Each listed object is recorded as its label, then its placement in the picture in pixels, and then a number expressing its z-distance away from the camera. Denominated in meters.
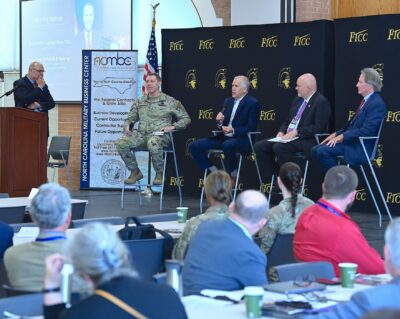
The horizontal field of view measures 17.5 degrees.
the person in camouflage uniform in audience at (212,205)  6.80
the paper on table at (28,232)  7.36
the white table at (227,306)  4.50
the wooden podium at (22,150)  13.56
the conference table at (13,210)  9.24
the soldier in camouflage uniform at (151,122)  15.05
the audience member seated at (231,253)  5.61
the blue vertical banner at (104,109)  17.88
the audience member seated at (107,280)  3.69
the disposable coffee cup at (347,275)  5.28
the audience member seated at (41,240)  5.28
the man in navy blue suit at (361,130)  12.14
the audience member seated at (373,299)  3.66
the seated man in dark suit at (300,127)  12.94
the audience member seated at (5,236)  6.87
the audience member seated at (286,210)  7.70
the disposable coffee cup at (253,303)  4.41
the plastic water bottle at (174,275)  4.66
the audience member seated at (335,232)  6.51
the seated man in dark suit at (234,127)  13.88
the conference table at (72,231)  7.19
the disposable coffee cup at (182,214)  8.58
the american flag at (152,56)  17.43
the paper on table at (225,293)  5.06
